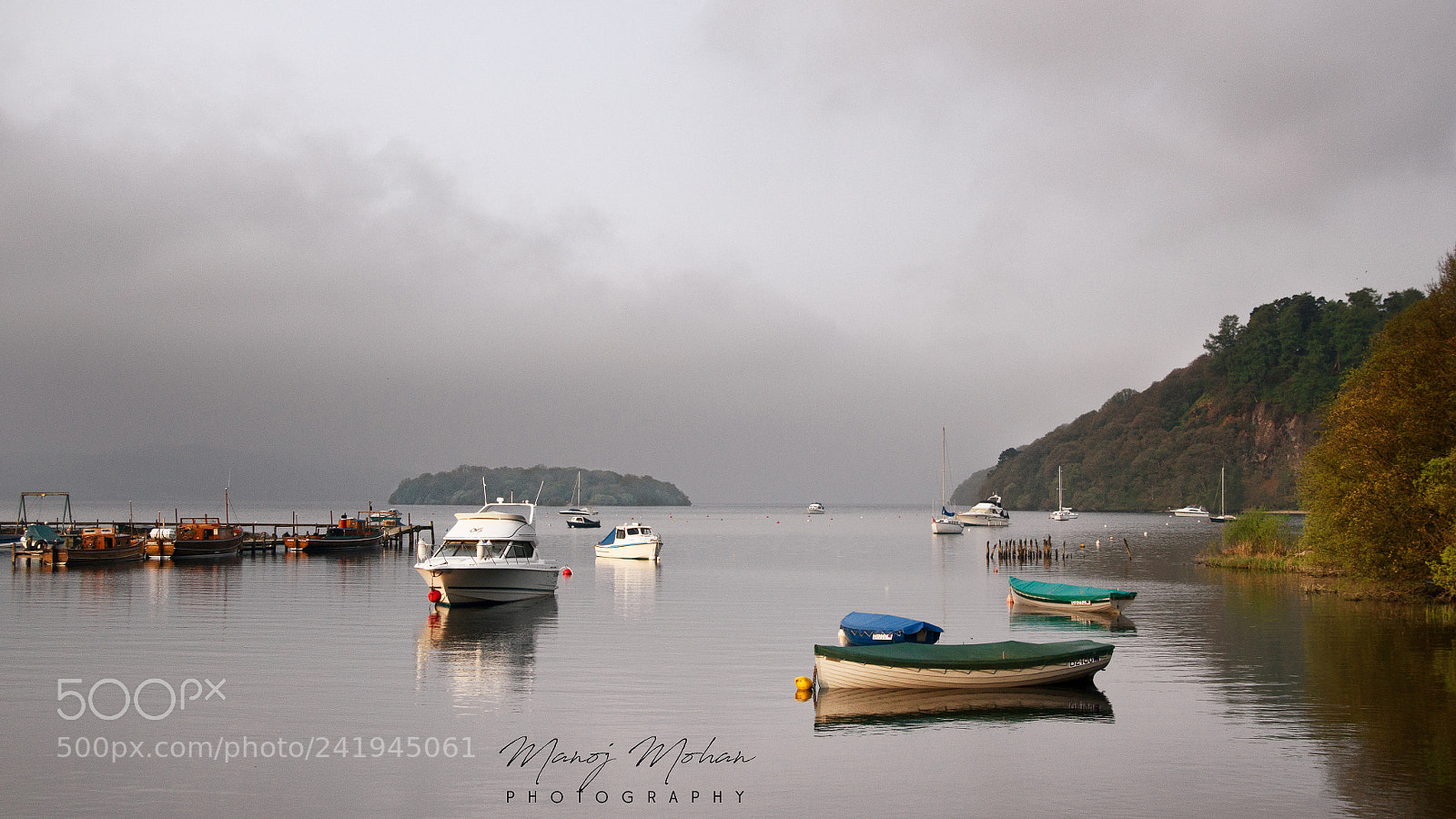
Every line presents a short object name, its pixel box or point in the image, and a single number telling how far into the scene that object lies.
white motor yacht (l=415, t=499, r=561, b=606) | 43.47
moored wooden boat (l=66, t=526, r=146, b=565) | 72.12
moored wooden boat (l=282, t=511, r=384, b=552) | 88.62
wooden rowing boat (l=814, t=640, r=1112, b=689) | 24.67
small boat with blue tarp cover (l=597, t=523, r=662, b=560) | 78.81
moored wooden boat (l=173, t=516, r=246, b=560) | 77.75
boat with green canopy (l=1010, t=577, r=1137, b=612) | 43.84
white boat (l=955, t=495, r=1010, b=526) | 177.50
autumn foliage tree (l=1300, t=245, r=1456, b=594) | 38.56
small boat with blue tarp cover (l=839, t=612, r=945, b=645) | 29.19
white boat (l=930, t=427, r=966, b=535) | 135.38
